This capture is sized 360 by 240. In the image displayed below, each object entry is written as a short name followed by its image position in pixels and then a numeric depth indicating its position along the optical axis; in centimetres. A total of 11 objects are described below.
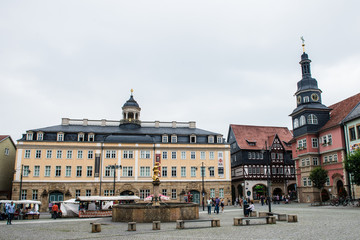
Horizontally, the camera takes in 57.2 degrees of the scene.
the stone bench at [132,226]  1681
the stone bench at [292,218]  1917
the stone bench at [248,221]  1845
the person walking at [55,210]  2930
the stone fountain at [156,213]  2102
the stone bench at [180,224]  1739
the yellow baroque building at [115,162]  4772
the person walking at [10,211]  2365
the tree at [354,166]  3028
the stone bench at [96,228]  1685
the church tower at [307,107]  4694
